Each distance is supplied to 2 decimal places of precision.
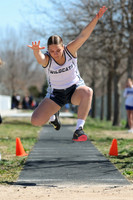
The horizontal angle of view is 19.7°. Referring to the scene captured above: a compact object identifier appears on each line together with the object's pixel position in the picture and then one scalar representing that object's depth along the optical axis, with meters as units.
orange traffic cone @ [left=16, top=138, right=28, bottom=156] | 9.03
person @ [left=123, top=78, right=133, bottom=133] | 14.62
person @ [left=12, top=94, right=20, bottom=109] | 39.69
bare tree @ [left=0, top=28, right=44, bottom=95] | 51.22
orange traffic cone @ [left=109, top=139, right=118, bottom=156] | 8.99
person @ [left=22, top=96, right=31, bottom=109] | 47.75
